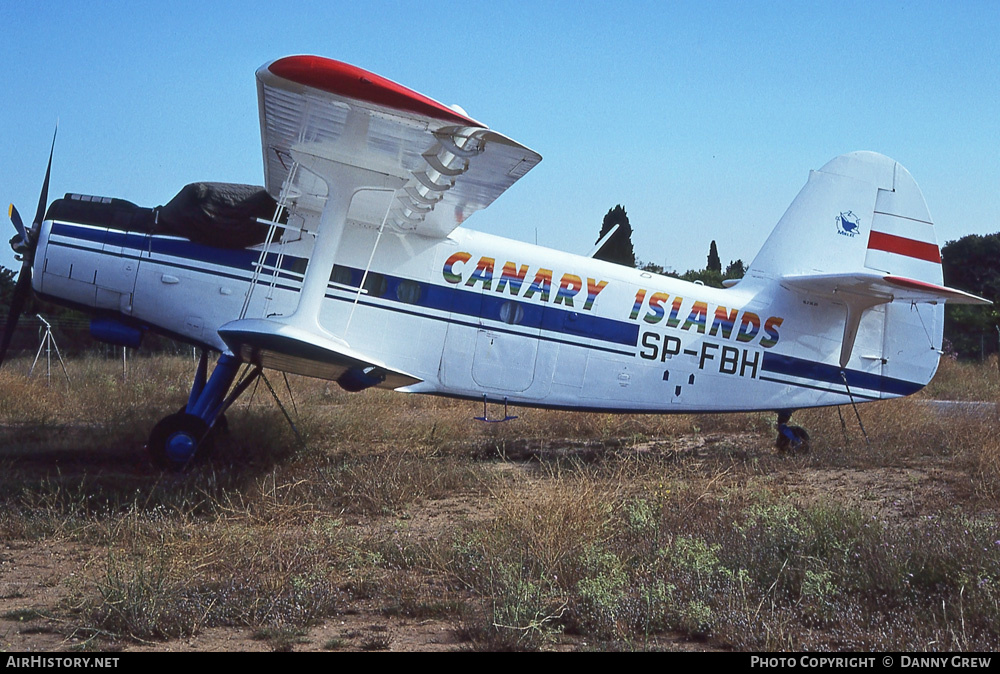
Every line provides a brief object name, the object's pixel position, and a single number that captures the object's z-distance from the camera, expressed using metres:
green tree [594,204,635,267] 31.44
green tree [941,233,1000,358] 31.02
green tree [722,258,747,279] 34.33
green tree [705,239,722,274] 43.25
